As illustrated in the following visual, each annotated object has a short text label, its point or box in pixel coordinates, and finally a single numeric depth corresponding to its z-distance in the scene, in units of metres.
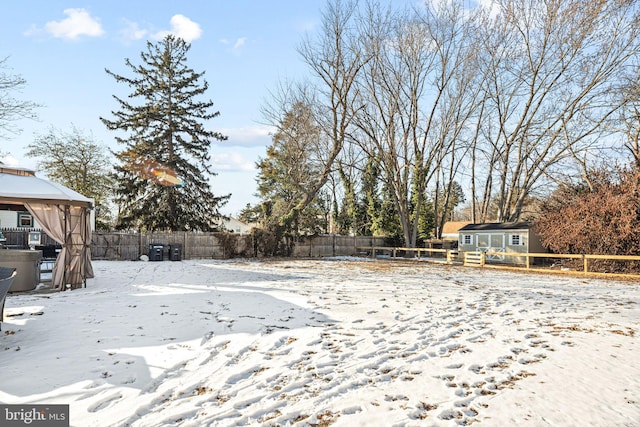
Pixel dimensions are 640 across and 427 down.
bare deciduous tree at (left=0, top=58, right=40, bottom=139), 16.45
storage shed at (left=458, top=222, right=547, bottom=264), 19.84
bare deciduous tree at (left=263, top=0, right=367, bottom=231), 21.70
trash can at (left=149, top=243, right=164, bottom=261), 18.16
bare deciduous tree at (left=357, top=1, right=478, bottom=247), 22.22
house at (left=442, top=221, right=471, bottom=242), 47.24
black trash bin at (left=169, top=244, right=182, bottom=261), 18.80
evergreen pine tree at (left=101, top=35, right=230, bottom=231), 24.55
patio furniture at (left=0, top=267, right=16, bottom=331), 4.31
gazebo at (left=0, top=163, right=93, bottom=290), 8.34
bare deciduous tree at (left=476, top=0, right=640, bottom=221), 18.20
